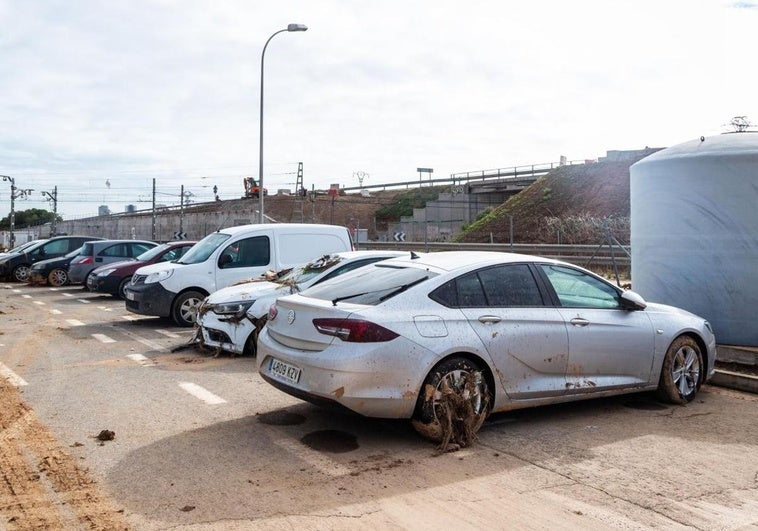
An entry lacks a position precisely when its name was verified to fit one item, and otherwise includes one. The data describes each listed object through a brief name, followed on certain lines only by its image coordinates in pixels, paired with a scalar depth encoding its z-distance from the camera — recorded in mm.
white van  12102
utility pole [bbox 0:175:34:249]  44512
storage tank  8734
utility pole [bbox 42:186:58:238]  47944
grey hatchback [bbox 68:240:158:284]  20562
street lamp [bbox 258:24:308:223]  24530
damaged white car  9039
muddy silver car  5270
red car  16250
